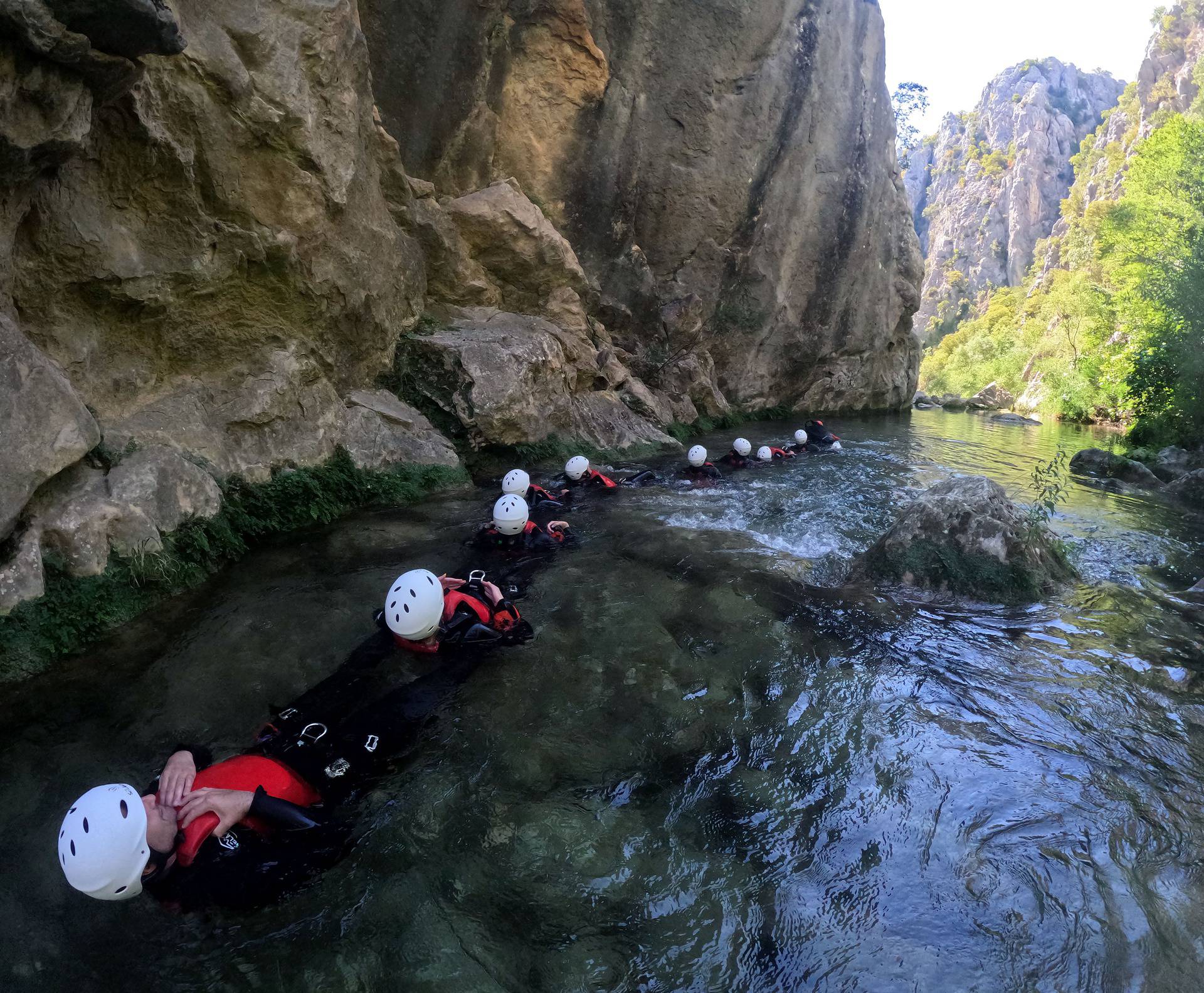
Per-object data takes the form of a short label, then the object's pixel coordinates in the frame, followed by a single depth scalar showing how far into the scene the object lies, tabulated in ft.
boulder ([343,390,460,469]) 32.17
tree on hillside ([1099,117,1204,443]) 52.01
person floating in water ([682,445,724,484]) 39.75
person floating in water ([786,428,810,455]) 51.55
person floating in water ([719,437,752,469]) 45.01
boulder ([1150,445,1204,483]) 47.14
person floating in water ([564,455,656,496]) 35.88
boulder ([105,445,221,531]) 20.13
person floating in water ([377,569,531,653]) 16.39
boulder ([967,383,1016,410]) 139.03
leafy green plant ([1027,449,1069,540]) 22.59
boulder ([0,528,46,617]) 15.96
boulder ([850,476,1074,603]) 21.61
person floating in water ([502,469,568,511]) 29.25
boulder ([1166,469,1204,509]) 38.99
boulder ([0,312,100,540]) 16.56
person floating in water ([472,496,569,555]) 24.23
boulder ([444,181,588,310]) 44.88
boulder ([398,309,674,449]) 38.27
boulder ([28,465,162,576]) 17.57
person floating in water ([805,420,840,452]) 55.11
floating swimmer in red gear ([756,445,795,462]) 46.91
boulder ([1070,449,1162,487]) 44.04
